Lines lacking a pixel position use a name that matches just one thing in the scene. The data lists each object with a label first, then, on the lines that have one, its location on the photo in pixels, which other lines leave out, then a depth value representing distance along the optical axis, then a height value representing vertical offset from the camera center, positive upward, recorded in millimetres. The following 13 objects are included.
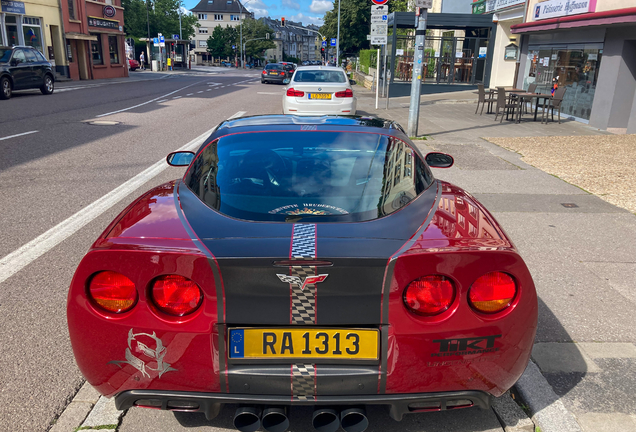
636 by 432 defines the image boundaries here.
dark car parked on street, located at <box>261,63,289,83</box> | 38094 -1991
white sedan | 13203 -1205
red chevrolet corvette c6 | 2025 -995
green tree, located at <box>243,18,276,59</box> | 114875 +1660
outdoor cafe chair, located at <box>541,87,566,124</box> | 15328 -1170
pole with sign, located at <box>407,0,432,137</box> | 12062 -416
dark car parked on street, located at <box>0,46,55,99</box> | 19281 -1188
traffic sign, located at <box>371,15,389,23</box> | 16919 +896
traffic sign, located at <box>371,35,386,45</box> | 17141 +270
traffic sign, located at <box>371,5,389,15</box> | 16891 +1145
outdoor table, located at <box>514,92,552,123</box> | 15641 -1192
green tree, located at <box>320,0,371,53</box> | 65000 +2651
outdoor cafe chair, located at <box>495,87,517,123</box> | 15837 -1347
